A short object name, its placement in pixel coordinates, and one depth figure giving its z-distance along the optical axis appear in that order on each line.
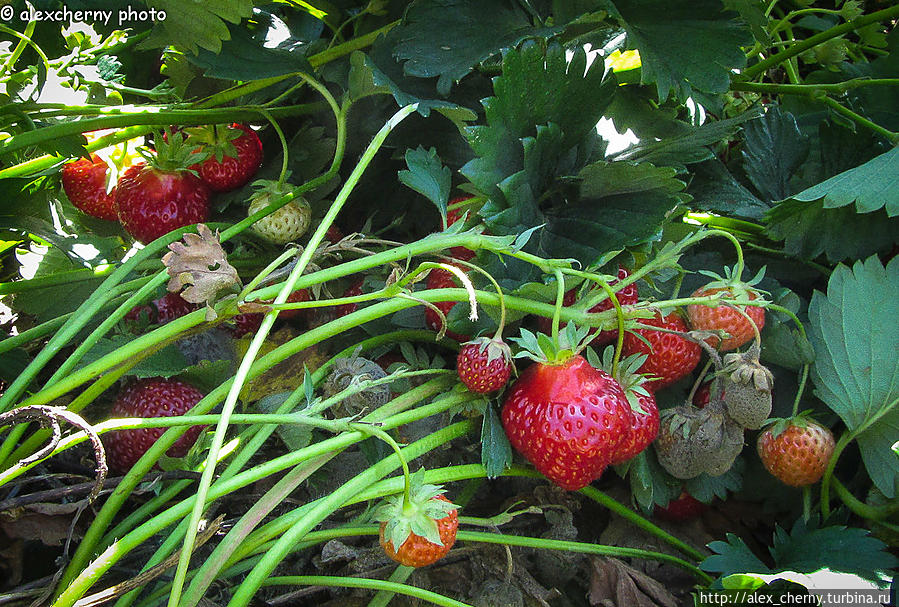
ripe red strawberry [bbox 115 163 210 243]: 0.31
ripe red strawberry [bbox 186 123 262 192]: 0.32
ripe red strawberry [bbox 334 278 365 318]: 0.31
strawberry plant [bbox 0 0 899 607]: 0.25
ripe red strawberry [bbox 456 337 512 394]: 0.25
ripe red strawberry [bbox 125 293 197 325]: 0.32
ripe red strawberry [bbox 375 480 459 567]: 0.24
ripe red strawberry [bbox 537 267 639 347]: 0.28
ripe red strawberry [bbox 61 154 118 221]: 0.34
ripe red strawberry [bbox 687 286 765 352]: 0.28
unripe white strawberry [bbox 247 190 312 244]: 0.30
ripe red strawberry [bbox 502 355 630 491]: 0.25
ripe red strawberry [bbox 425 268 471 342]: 0.28
